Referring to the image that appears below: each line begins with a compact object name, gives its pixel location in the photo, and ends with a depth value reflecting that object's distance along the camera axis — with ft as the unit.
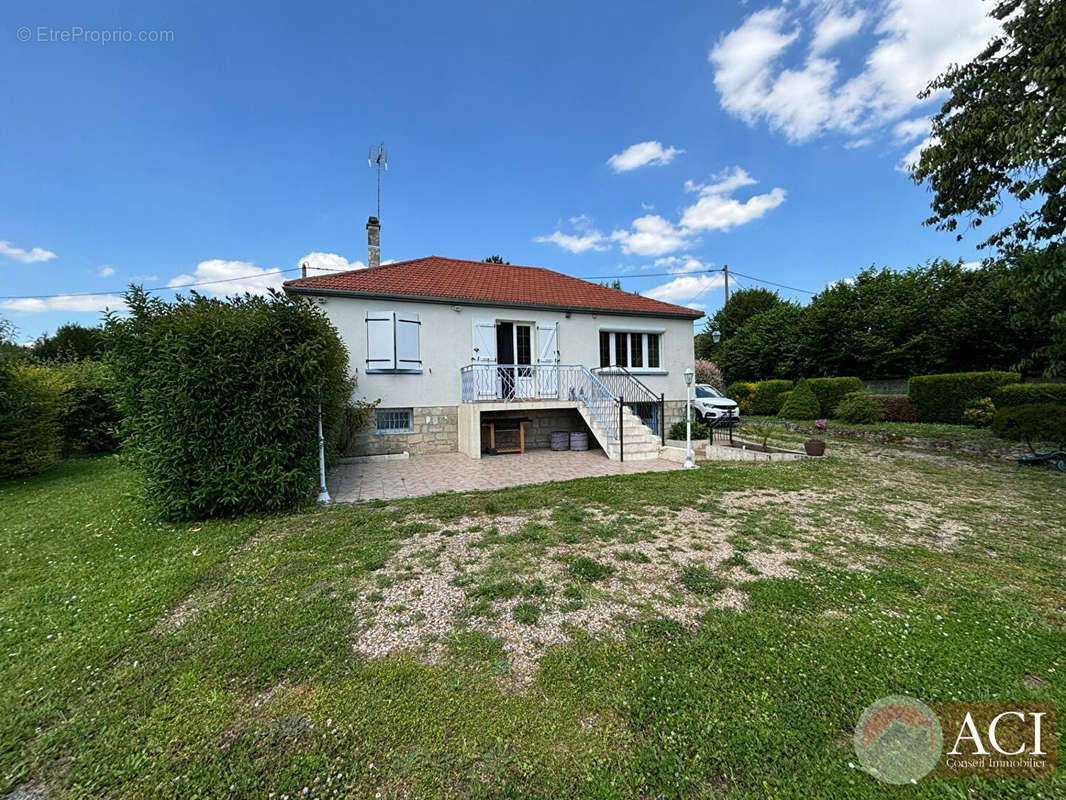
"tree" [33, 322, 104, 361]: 71.36
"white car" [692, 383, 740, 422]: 44.34
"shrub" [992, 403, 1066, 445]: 31.12
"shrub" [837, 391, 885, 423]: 47.78
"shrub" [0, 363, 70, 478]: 27.40
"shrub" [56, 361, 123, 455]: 36.37
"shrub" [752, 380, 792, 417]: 65.41
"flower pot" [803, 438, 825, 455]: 30.83
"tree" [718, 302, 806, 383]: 77.51
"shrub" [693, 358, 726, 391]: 66.03
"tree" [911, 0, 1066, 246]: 18.44
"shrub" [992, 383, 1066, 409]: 34.78
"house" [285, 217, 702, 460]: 31.99
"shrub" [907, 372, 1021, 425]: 41.91
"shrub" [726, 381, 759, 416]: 70.03
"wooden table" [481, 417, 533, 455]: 33.96
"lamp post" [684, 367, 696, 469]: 26.94
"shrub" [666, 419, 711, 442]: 38.55
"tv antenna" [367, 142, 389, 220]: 42.83
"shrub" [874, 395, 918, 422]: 48.00
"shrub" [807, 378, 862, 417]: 55.47
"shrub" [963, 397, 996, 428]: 40.96
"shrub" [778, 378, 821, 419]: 56.29
